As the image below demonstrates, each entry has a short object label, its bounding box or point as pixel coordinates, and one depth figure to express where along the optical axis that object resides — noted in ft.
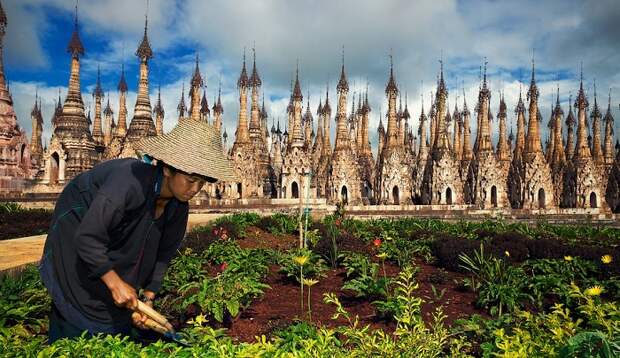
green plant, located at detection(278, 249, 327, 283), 21.05
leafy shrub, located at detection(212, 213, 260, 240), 32.68
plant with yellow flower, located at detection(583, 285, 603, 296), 11.10
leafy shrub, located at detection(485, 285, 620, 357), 6.68
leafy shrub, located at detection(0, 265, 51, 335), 12.53
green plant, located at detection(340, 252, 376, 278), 20.88
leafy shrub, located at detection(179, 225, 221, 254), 26.14
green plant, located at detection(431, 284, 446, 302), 17.74
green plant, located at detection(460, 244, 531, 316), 16.40
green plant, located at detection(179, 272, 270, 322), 14.26
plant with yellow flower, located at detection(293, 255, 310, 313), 13.91
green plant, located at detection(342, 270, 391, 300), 17.56
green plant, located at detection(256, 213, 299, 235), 39.55
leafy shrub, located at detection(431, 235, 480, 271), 24.70
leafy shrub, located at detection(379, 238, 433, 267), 25.14
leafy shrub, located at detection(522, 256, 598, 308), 17.67
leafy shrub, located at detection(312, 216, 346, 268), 24.49
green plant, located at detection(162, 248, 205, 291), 18.68
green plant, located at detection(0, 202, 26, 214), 43.97
